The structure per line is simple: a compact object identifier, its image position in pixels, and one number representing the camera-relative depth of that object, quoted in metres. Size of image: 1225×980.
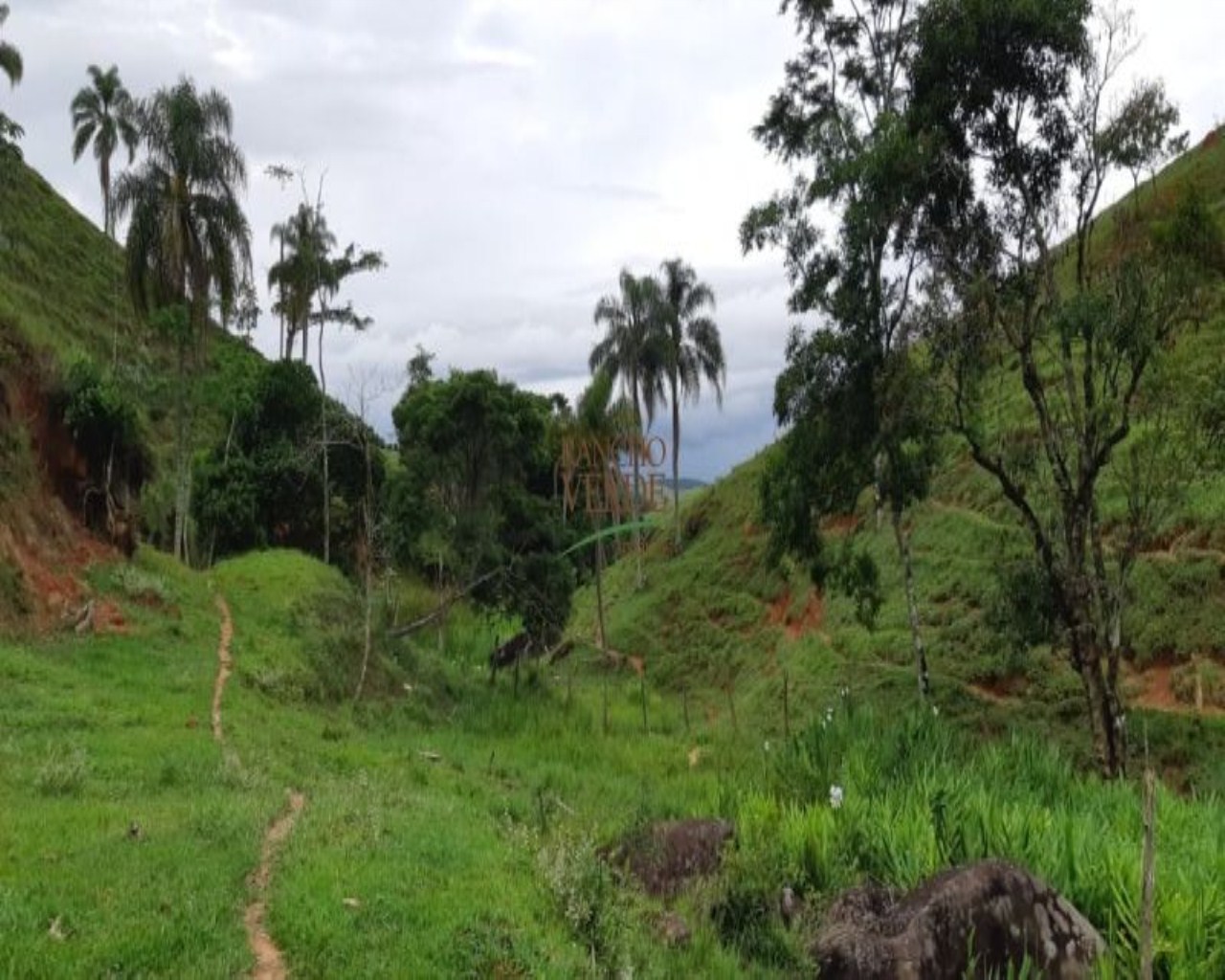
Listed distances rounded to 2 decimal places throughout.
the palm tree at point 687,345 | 43.69
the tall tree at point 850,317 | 17.36
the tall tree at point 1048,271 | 15.34
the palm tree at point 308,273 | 31.75
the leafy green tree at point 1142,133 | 15.38
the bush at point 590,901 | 7.93
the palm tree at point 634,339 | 42.28
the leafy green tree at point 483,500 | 28.11
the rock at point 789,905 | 9.38
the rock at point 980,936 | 7.80
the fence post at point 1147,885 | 4.45
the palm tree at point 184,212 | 26.95
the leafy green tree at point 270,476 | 34.00
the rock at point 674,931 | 8.75
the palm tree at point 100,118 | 54.12
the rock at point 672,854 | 10.62
